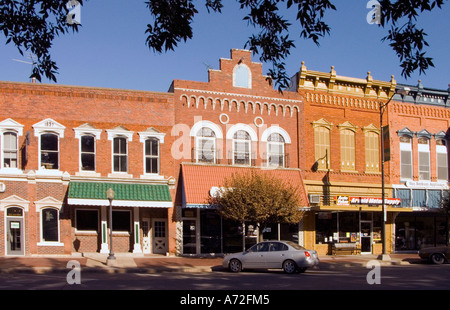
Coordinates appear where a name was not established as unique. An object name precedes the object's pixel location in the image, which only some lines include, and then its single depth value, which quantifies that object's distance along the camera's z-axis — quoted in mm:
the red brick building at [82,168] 27281
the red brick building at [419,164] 34906
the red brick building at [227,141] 30078
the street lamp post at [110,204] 24097
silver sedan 21500
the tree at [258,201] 26906
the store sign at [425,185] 35062
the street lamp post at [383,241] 28953
